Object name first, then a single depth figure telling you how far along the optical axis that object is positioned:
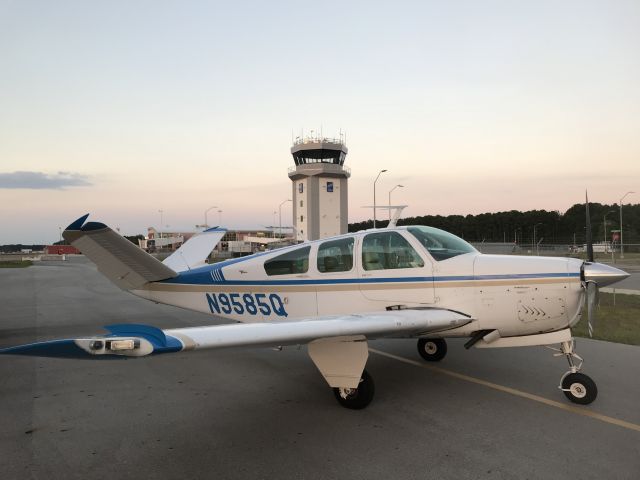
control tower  58.31
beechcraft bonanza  4.51
